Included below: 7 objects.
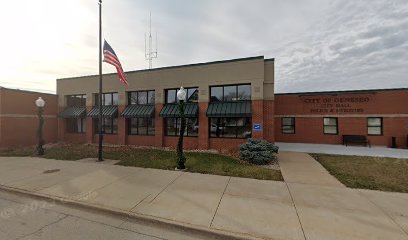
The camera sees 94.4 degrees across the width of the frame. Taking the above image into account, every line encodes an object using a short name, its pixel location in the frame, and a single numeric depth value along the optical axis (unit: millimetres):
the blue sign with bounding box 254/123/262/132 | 13242
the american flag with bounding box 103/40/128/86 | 11039
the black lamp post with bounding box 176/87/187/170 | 9059
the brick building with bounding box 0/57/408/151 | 13922
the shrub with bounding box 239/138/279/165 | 10297
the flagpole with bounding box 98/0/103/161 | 11019
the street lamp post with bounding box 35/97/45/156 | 12680
